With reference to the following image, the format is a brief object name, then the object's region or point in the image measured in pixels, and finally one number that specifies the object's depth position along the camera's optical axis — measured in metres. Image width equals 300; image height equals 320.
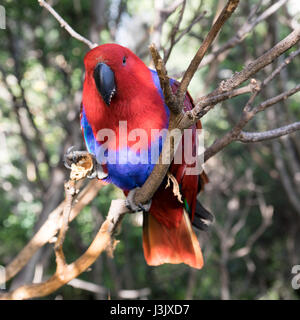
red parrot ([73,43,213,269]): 0.92
